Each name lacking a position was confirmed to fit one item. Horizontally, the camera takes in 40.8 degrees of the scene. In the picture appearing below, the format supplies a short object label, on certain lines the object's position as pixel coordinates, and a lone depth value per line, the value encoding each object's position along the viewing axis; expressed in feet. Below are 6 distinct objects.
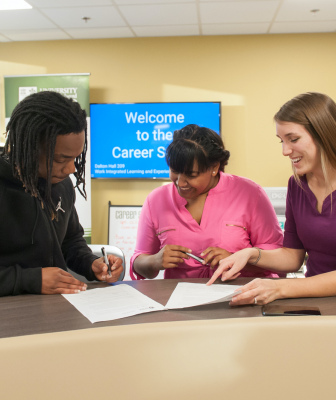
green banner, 15.81
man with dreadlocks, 4.42
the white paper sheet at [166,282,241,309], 3.92
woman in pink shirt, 6.07
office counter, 2.37
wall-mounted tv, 16.34
